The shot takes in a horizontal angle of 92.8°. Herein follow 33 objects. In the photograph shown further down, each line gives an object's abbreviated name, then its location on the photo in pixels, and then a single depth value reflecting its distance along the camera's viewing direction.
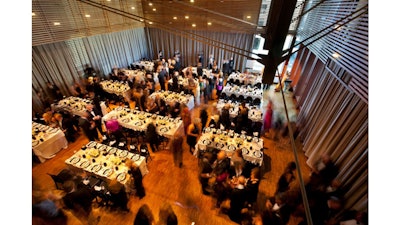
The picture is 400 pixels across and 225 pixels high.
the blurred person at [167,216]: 3.89
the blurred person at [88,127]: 6.36
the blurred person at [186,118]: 6.54
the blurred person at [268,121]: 7.03
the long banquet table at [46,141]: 6.10
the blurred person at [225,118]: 6.95
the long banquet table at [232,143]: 5.68
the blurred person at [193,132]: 5.96
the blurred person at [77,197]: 4.27
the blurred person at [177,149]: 5.71
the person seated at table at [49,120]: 6.95
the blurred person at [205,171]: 4.84
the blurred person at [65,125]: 6.72
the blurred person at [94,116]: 6.92
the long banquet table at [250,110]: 7.45
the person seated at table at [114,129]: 6.34
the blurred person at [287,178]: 4.57
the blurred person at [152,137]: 6.20
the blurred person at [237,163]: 4.98
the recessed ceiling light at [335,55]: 6.01
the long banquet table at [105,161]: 4.97
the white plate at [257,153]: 5.61
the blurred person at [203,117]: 7.08
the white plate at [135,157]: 5.43
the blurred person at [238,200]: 4.11
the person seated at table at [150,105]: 7.90
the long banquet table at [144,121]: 6.62
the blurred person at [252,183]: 4.52
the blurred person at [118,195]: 4.46
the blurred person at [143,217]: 3.81
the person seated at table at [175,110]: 7.71
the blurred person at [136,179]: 4.58
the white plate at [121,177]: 4.83
